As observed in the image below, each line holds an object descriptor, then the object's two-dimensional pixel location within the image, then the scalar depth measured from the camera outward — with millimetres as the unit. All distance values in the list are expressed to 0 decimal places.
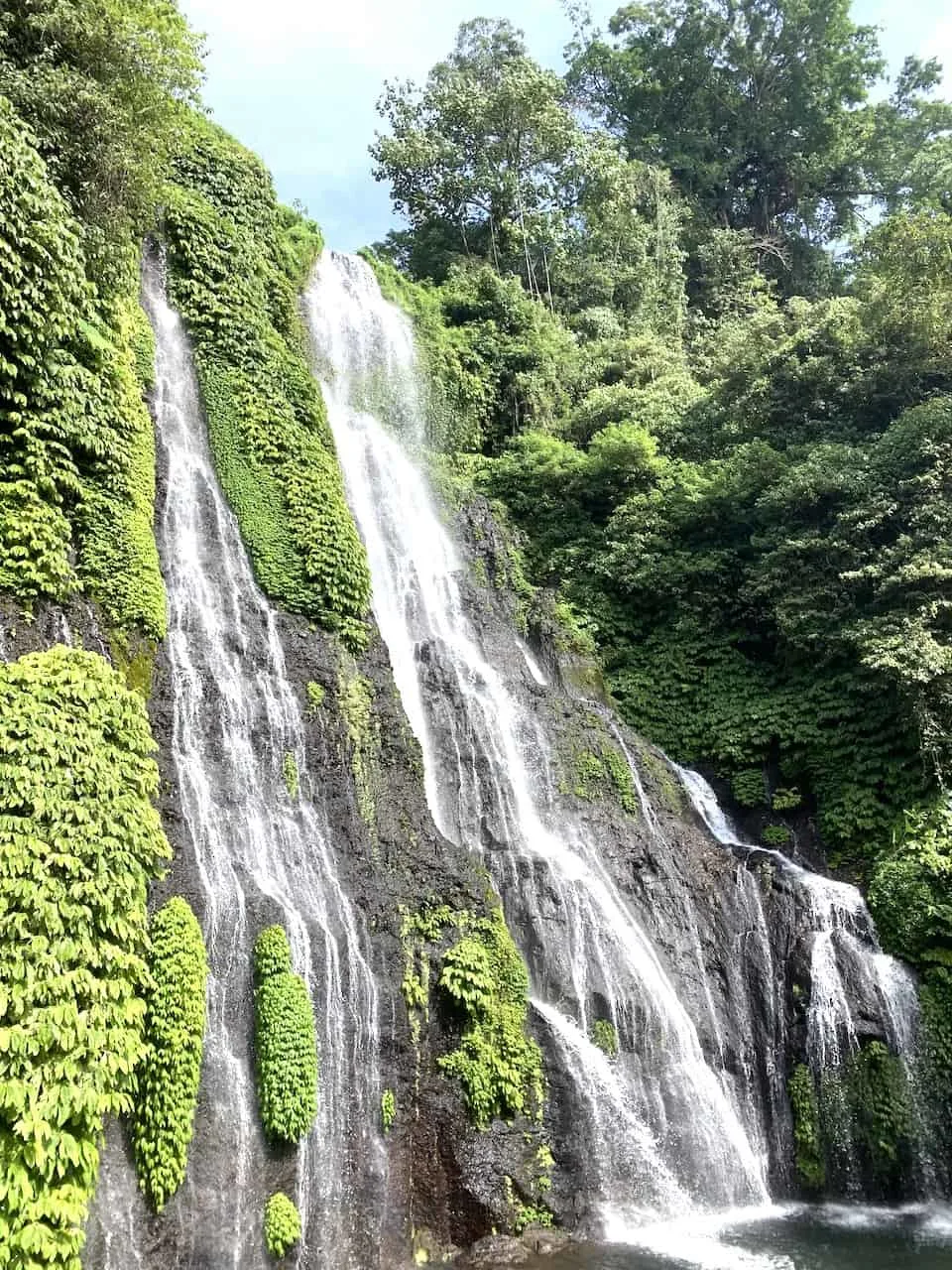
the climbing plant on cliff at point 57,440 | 9977
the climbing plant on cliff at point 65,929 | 6035
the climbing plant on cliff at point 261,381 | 13078
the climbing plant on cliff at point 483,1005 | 8953
